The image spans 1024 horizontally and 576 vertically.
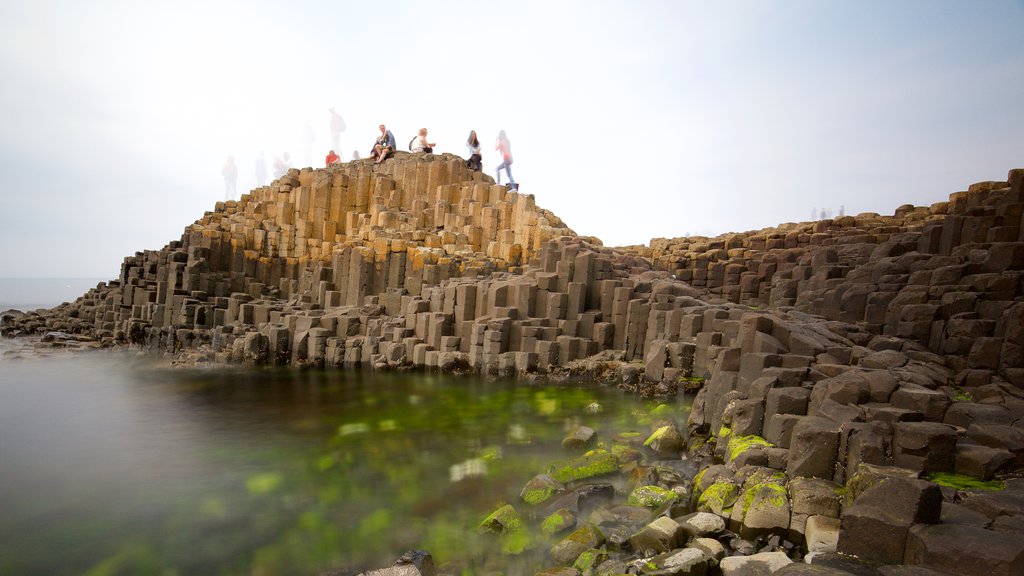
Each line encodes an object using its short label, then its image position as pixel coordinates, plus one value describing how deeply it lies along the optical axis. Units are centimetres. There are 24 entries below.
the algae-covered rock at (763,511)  546
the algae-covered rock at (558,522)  606
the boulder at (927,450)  546
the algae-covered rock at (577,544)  541
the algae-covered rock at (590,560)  511
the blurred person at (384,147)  2698
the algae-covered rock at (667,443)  844
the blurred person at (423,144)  2666
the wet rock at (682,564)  476
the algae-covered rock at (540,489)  697
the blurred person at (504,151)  2464
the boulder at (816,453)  588
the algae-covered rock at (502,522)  611
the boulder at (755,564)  463
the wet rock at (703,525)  552
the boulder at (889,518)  419
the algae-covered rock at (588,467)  753
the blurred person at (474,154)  2531
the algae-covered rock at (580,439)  895
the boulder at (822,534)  486
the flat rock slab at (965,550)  363
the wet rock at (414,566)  502
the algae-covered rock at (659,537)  532
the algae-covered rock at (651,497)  652
